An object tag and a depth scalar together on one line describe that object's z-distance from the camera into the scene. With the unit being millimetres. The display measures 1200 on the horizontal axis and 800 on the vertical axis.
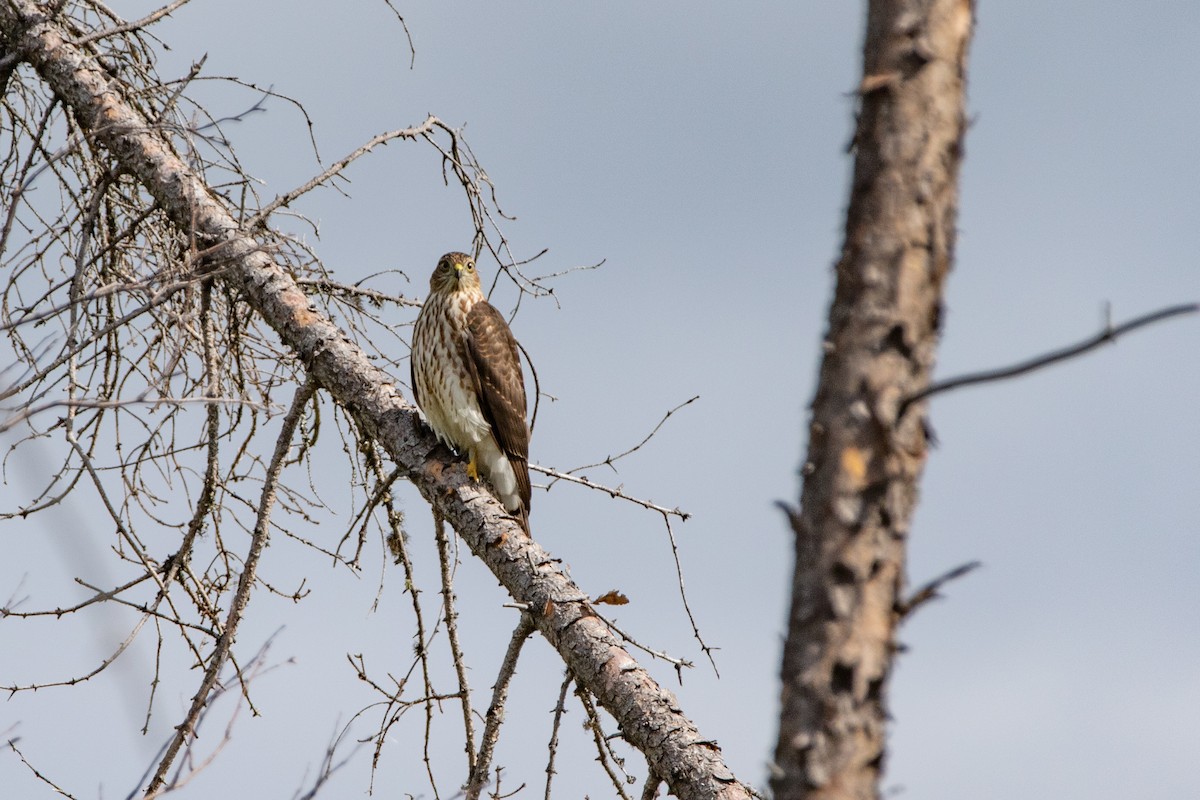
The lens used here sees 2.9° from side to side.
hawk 22761
